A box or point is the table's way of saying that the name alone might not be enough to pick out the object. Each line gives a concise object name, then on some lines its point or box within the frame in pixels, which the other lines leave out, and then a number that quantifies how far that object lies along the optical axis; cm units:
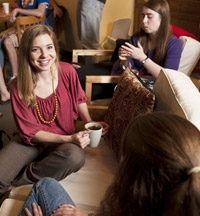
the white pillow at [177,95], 105
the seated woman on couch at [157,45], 192
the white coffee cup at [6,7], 324
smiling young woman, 137
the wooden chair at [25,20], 278
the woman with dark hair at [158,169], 58
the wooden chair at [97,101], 179
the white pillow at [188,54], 203
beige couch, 111
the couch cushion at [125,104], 120
